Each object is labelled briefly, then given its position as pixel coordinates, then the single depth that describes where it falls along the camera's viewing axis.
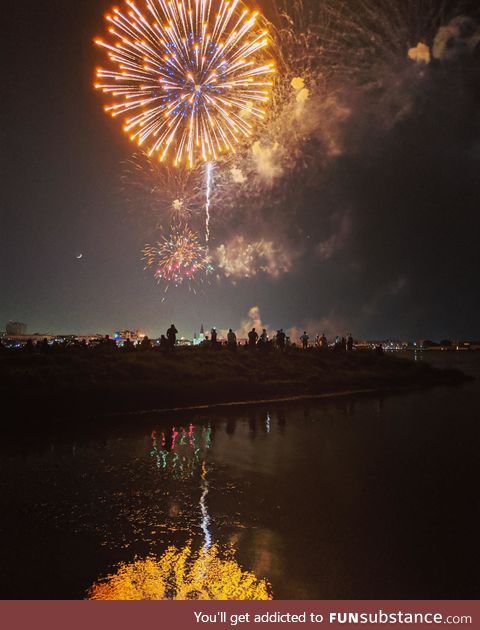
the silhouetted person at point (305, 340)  42.28
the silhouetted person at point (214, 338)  32.97
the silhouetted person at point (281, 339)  36.59
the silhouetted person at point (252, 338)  35.78
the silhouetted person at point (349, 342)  44.43
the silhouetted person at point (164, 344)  30.23
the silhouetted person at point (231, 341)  32.50
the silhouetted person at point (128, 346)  29.92
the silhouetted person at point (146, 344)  31.23
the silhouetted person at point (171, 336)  30.58
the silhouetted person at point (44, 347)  26.86
